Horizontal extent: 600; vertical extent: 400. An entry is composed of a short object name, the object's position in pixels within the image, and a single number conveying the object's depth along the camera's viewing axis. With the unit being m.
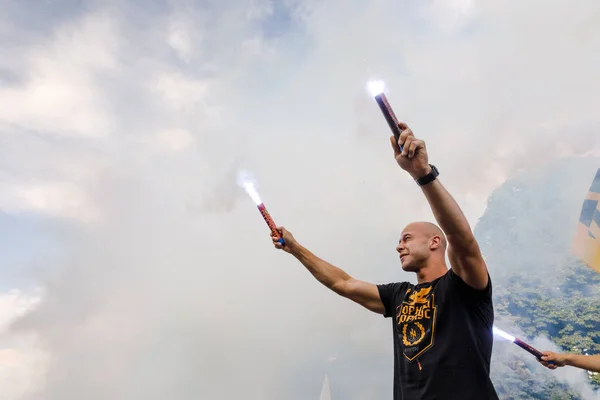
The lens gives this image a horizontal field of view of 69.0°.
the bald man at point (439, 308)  2.72
